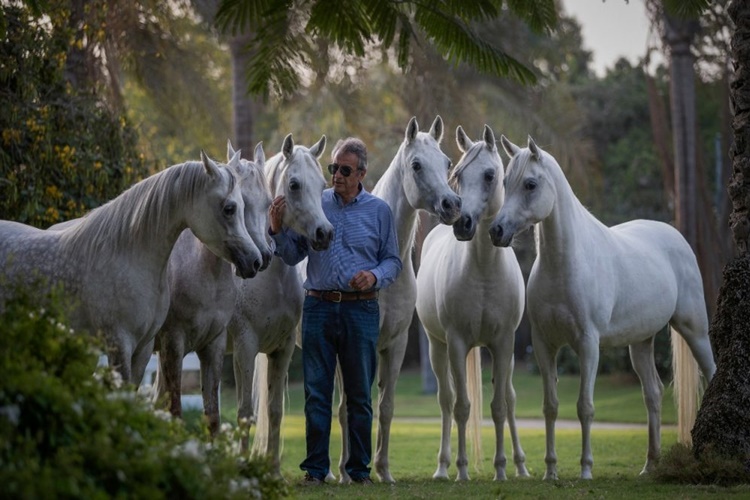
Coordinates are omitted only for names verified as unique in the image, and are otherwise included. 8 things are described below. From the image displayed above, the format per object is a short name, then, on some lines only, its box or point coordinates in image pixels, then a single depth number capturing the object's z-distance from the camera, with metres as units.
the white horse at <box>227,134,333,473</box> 14.58
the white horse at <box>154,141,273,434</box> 14.24
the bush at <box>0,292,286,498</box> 7.25
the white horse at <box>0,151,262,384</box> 12.96
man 14.72
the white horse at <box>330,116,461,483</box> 15.82
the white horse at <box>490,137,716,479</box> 16.37
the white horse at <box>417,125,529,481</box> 16.50
